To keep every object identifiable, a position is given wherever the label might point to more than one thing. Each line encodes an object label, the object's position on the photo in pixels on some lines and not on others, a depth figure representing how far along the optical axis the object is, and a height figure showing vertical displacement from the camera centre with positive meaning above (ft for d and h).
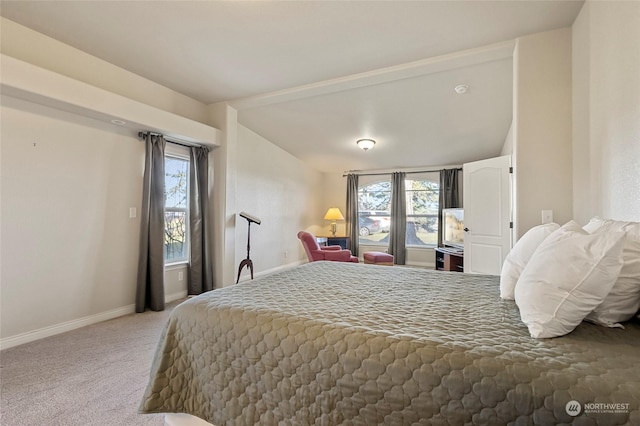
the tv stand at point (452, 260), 16.05 -2.45
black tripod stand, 14.66 -1.99
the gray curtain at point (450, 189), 20.11 +1.83
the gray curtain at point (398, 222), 21.79 -0.48
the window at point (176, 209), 12.68 +0.21
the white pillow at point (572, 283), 3.13 -0.73
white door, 12.80 +0.10
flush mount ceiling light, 16.59 +4.04
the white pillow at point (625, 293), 3.37 -0.88
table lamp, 22.93 -0.07
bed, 2.61 -1.52
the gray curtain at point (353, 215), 23.41 +0.02
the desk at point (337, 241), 21.88 -1.93
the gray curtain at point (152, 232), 11.07 -0.69
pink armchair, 15.76 -1.97
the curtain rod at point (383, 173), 20.38 +3.28
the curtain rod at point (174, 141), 11.19 +3.05
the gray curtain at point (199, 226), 13.02 -0.53
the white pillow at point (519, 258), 4.86 -0.71
